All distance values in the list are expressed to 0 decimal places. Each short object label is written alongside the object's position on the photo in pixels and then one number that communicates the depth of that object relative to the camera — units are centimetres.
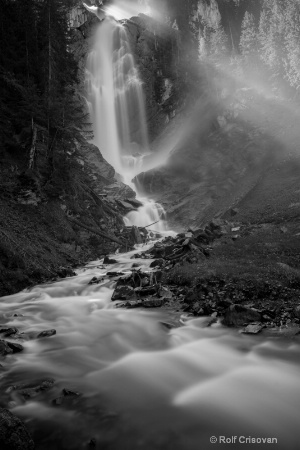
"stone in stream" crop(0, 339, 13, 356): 688
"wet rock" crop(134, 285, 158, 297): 1181
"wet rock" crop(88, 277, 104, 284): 1398
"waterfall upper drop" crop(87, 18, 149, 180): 5547
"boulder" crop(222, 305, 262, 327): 835
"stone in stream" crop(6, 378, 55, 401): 523
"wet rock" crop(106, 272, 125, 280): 1510
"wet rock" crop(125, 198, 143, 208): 3672
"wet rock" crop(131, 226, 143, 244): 2658
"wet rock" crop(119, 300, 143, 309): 1077
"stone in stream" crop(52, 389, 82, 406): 498
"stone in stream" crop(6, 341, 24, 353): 704
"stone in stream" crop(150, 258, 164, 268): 1672
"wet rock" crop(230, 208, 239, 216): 3178
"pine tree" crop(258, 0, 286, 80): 5825
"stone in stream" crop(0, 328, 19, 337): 818
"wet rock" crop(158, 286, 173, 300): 1125
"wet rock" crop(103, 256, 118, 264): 1864
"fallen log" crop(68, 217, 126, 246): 2127
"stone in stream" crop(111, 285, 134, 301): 1176
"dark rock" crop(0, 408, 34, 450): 356
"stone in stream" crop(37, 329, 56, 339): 832
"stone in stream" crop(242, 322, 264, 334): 776
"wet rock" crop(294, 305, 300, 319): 813
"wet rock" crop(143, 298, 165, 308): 1062
